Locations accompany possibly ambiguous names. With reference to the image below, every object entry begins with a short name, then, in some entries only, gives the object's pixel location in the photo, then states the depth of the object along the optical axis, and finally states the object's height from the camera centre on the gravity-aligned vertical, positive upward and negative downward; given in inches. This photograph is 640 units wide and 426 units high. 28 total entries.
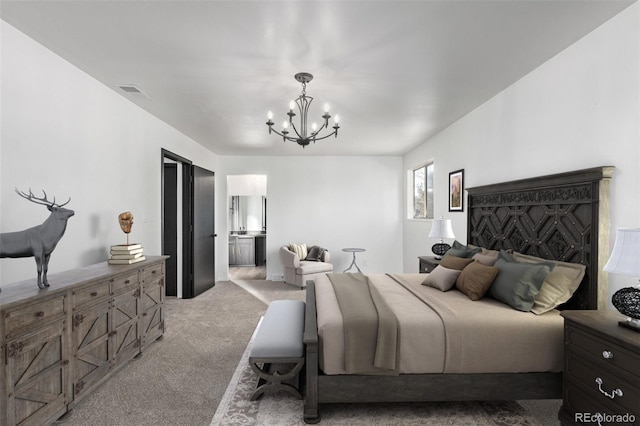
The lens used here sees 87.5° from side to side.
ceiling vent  127.9 +48.3
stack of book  121.6 -15.6
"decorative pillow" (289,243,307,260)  260.3 -29.1
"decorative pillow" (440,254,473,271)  133.8 -20.3
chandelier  116.2 +47.0
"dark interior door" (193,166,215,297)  221.0 -12.9
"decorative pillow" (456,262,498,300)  110.2 -22.8
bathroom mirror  368.8 -1.8
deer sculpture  80.5 -6.9
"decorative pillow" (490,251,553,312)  97.3 -21.4
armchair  240.8 -40.0
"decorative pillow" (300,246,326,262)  259.2 -32.4
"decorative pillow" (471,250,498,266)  124.9 -17.4
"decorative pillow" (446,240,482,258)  145.9 -16.8
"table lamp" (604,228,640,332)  64.6 -10.7
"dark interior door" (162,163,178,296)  215.6 -6.3
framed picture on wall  172.2 +11.7
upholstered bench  91.6 -38.7
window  233.5 +15.4
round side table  255.4 -31.0
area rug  88.0 -55.1
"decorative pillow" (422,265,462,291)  124.8 -25.2
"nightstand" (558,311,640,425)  63.9 -33.3
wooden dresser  72.5 -33.3
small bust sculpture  127.0 -3.4
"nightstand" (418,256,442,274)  168.4 -26.7
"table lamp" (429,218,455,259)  170.2 -8.8
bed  88.4 -40.3
